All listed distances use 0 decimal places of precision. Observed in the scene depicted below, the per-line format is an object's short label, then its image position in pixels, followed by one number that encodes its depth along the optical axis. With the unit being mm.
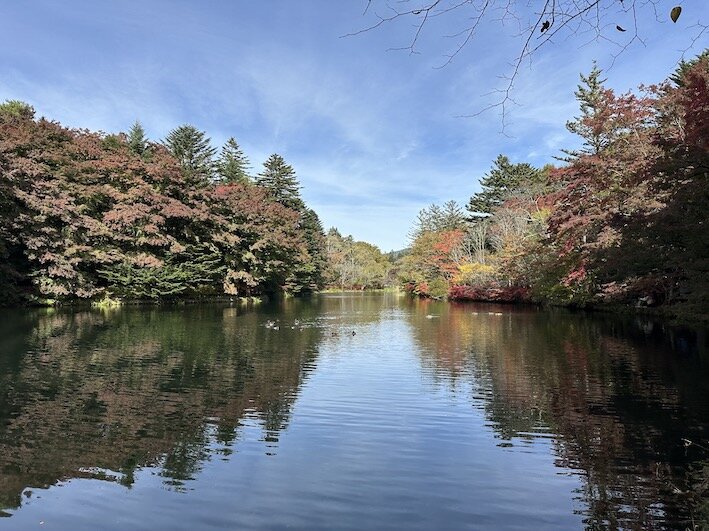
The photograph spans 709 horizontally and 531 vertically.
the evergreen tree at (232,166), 53219
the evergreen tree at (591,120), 25844
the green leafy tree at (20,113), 30638
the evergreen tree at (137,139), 44188
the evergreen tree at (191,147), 52281
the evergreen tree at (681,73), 27838
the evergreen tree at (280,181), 55406
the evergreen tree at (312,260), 56406
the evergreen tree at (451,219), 65769
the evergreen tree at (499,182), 60312
